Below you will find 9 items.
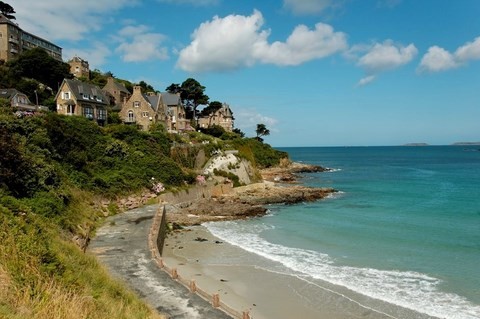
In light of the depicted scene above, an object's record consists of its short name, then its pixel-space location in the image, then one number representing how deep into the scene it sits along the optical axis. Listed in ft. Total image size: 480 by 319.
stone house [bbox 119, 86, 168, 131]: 173.06
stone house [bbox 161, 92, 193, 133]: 200.11
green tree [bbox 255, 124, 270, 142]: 344.90
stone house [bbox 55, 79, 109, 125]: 147.64
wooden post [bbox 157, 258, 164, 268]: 55.57
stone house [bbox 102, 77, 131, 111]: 198.49
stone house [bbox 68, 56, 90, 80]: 258.43
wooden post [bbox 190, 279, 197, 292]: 48.01
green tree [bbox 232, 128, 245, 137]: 314.88
